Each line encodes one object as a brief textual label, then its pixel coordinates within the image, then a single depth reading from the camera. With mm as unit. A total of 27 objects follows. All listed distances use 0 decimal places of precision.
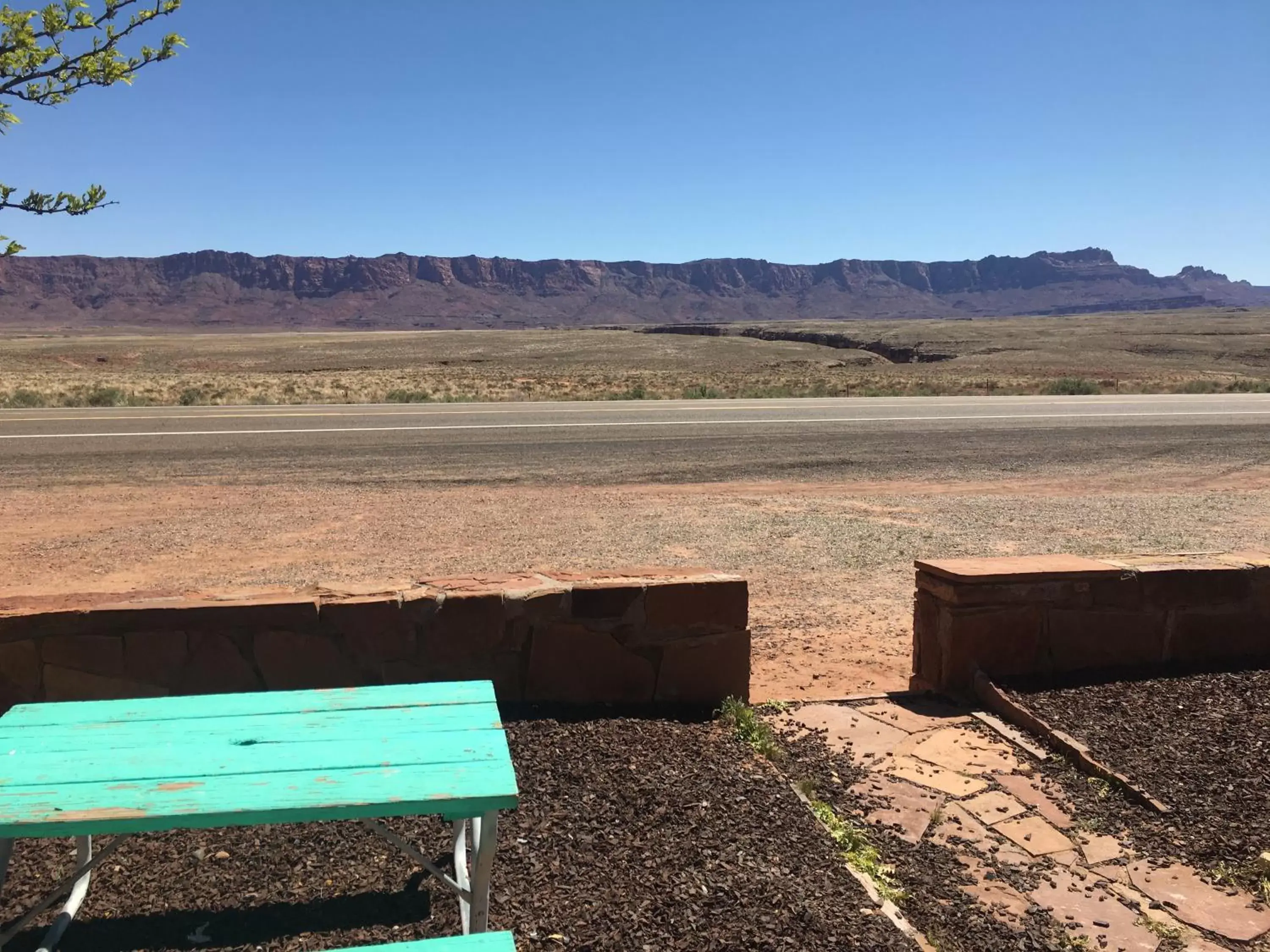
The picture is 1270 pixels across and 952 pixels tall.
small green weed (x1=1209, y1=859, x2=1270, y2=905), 3149
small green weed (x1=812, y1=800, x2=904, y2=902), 3137
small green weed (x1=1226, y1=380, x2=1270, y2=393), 31344
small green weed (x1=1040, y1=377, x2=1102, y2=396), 30281
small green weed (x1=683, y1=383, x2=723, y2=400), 28297
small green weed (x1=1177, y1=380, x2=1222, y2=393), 31453
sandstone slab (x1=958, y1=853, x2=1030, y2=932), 2982
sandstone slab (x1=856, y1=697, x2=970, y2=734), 4523
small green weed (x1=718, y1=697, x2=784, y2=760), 4148
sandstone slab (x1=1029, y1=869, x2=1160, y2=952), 2887
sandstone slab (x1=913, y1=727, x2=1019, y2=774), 4066
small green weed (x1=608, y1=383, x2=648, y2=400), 28031
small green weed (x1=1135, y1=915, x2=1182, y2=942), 2906
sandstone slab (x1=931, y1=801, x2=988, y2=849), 3445
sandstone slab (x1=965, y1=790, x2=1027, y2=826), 3623
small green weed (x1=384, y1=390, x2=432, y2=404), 26859
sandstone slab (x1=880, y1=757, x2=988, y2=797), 3859
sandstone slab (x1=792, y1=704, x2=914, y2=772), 4230
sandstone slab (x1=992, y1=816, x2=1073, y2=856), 3404
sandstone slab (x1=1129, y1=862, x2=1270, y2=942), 2965
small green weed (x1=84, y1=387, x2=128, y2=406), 25156
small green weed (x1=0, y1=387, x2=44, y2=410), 24609
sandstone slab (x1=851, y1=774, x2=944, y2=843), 3545
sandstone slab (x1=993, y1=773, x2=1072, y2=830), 3604
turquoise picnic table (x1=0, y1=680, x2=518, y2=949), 2221
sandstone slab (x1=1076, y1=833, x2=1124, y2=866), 3334
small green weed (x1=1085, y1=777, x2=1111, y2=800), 3740
